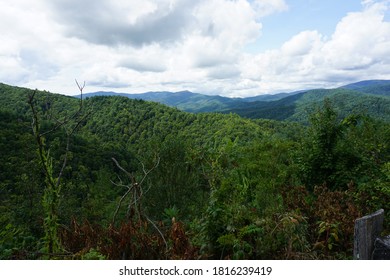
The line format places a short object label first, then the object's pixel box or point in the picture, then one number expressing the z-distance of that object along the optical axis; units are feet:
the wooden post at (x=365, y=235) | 7.25
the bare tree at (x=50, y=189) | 7.72
